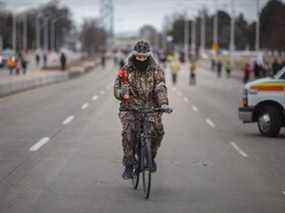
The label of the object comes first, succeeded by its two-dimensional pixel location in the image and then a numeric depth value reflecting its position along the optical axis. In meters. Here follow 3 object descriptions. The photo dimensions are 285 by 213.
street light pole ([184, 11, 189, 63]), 144.96
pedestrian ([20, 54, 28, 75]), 68.51
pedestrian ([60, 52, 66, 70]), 74.93
